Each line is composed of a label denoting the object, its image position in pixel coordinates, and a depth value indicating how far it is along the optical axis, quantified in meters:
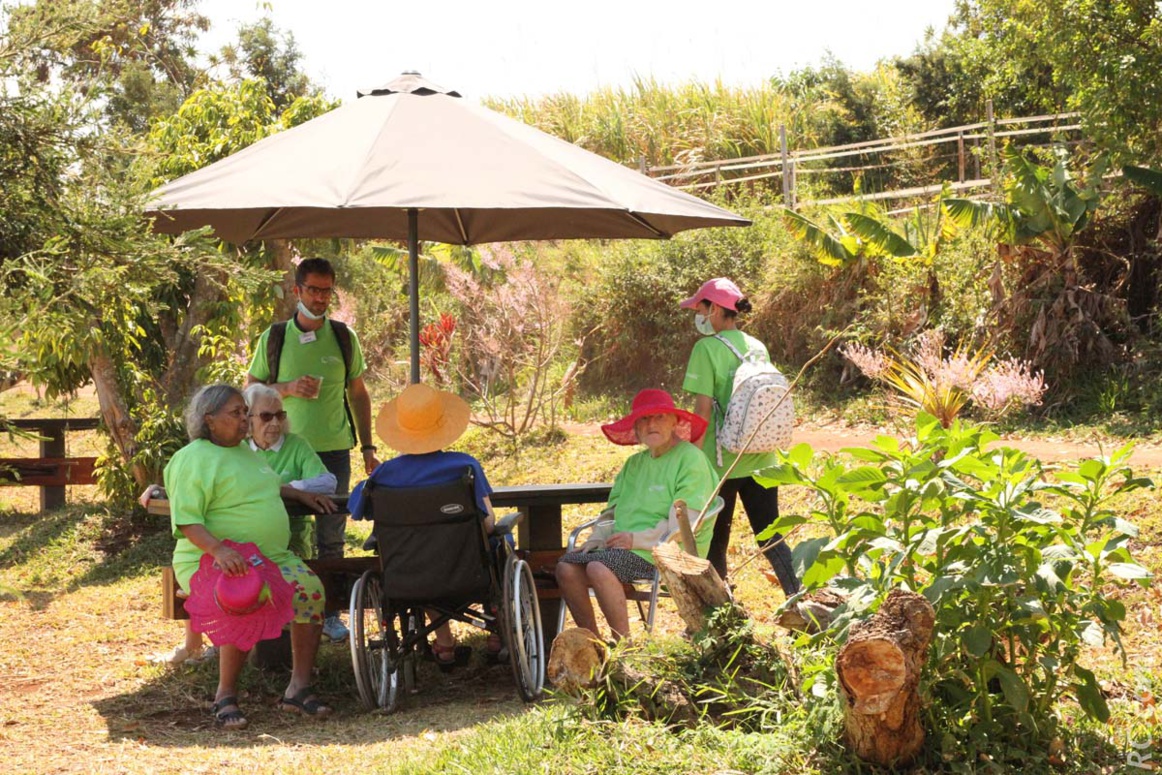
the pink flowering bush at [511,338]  13.47
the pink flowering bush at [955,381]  10.54
